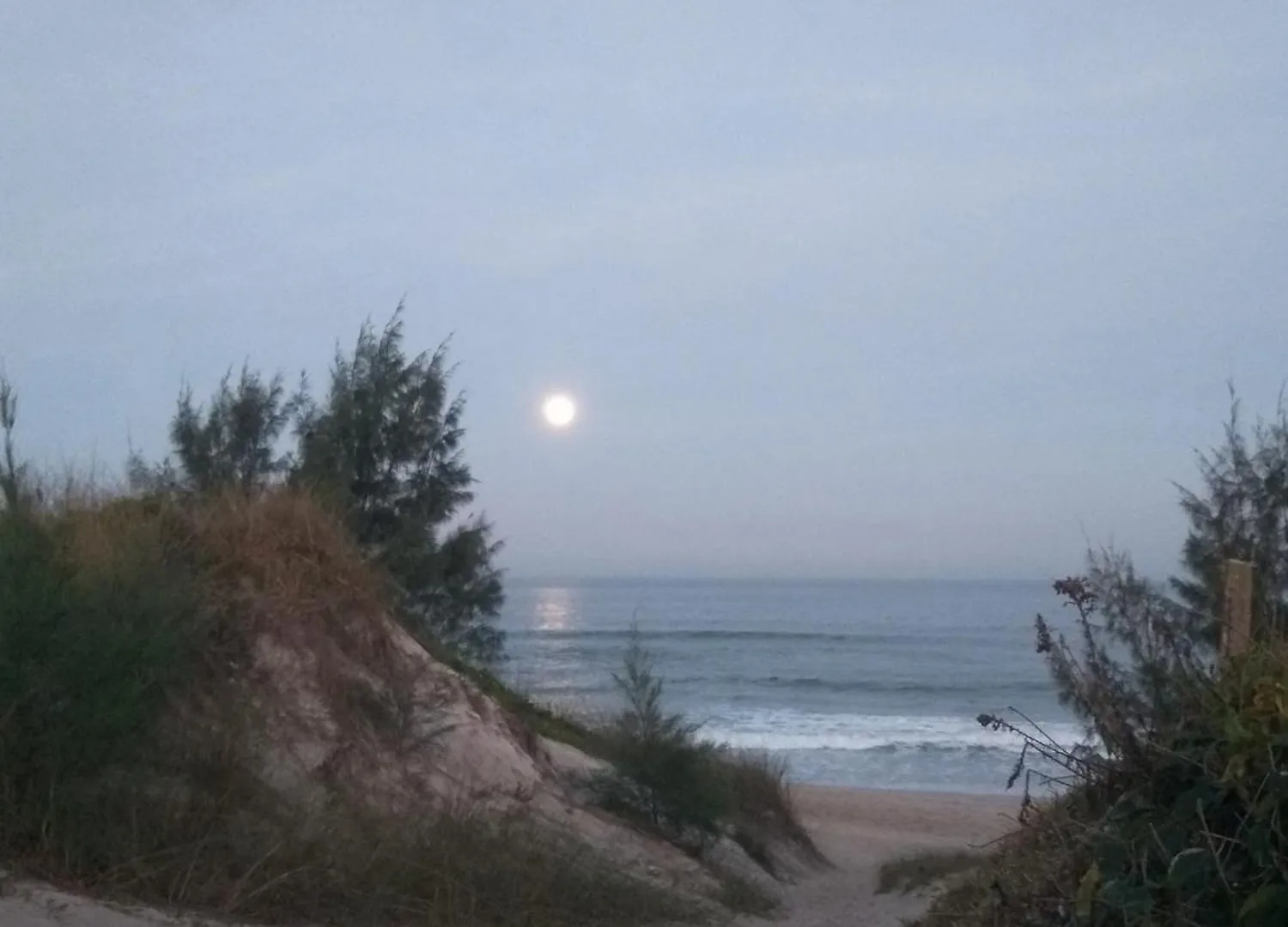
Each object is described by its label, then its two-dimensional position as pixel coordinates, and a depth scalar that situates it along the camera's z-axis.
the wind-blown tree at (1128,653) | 5.64
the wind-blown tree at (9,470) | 9.04
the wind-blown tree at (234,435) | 22.05
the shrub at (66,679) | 7.90
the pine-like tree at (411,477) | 23.36
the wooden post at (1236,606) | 5.93
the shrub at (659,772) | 15.33
